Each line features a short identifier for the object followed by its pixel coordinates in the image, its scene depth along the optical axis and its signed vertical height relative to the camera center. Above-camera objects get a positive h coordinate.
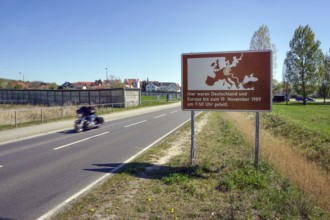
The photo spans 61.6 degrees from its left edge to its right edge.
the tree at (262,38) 39.47 +8.39
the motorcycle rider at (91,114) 17.38 -1.08
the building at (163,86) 145.00 +5.96
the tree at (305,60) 54.94 +7.32
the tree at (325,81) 59.55 +3.48
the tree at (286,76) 57.98 +4.38
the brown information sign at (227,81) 7.54 +0.46
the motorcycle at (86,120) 16.40 -1.43
